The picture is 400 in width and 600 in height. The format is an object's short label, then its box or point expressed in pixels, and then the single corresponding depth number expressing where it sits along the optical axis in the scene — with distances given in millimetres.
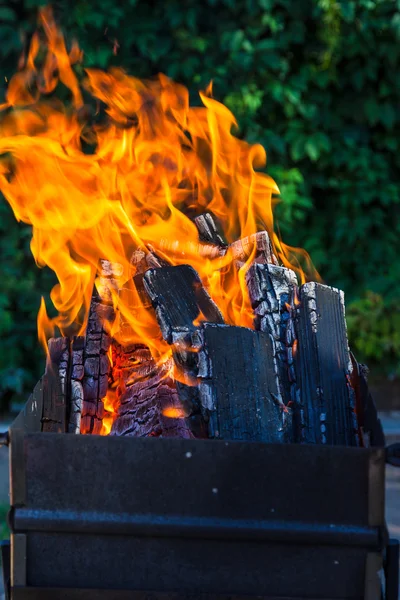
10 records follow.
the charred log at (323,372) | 4184
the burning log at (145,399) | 4287
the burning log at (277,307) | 4367
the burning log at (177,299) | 4272
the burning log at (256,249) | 4981
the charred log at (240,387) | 3945
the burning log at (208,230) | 5318
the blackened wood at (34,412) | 4025
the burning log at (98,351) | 4518
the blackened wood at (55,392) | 4359
